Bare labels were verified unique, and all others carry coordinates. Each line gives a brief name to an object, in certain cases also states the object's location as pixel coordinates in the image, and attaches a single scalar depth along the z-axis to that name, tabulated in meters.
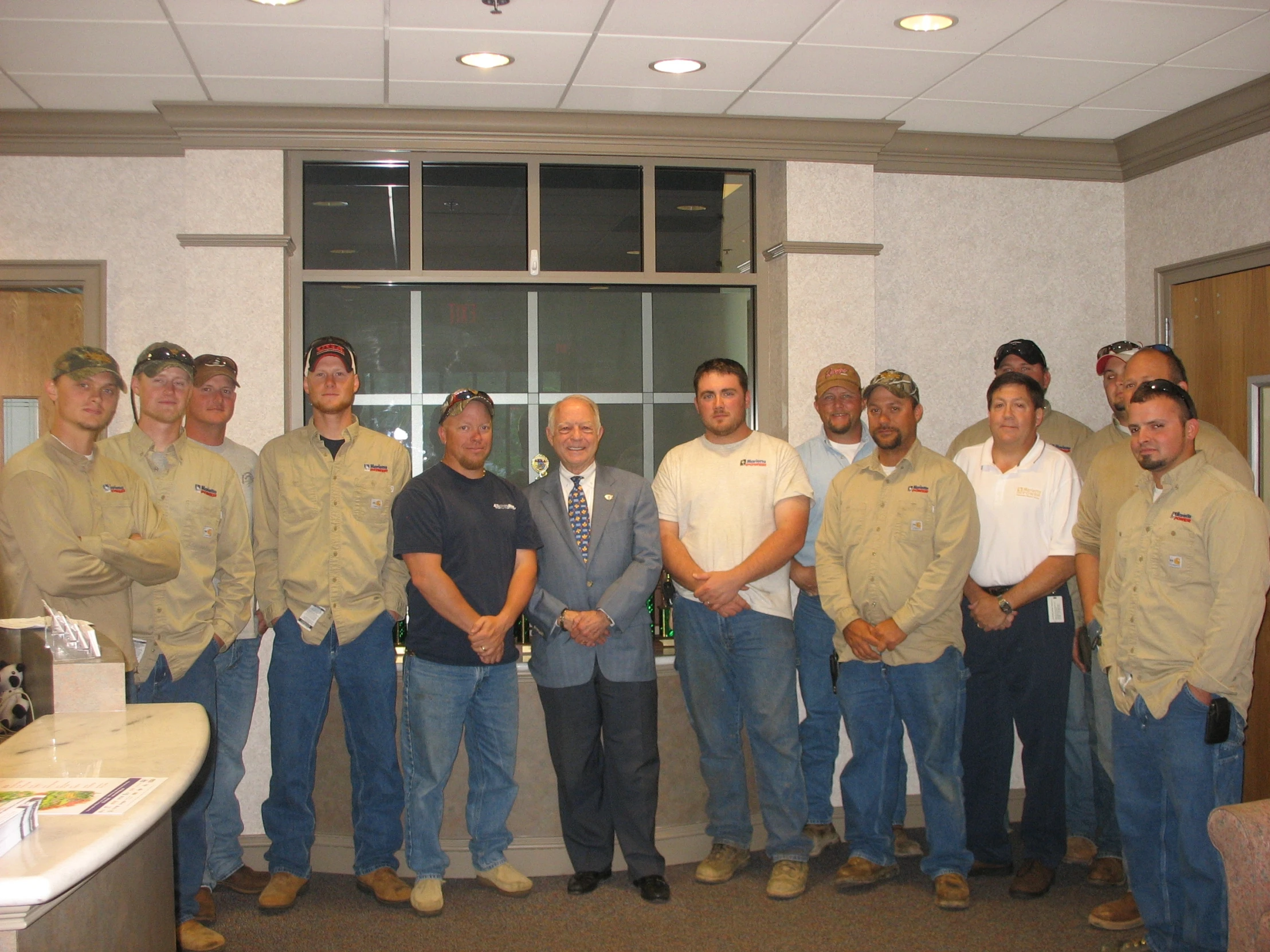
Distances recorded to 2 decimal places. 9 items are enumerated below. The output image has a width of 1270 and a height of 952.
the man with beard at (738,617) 3.77
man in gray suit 3.67
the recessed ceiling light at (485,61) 3.94
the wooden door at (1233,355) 4.27
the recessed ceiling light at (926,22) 3.62
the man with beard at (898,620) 3.59
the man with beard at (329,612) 3.64
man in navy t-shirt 3.55
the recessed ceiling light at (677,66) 4.05
